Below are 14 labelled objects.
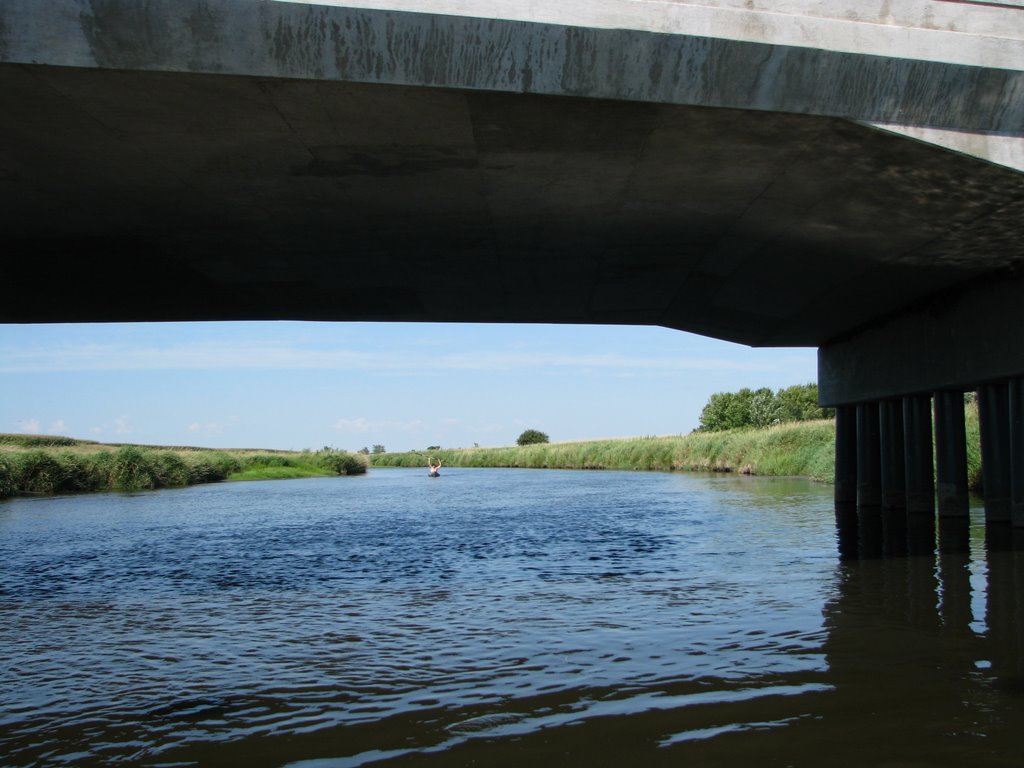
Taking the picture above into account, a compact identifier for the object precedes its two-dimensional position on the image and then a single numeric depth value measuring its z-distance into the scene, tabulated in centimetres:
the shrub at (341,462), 6888
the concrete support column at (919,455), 1833
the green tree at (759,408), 9638
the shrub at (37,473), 3358
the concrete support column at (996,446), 1570
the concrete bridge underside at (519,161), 770
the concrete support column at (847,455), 2262
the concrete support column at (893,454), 1969
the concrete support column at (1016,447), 1439
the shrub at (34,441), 5361
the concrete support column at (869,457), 2109
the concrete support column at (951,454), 1719
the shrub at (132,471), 3931
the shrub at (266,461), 5866
